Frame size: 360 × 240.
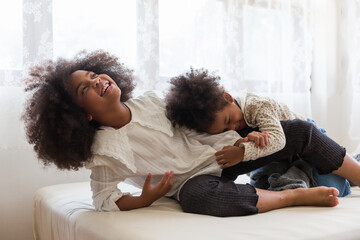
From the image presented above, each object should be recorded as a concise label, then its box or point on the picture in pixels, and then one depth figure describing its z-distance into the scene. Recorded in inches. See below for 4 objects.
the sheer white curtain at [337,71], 95.5
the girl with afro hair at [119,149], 43.4
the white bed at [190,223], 33.9
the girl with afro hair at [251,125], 48.6
